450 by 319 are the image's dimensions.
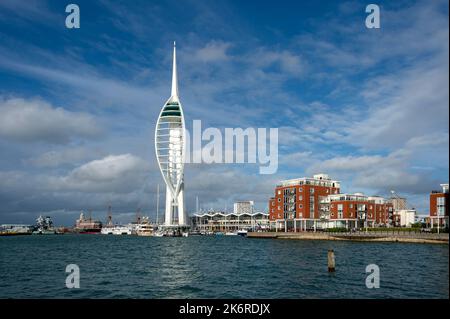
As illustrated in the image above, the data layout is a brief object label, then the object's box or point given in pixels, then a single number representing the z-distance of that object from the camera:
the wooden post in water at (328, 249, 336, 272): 46.46
